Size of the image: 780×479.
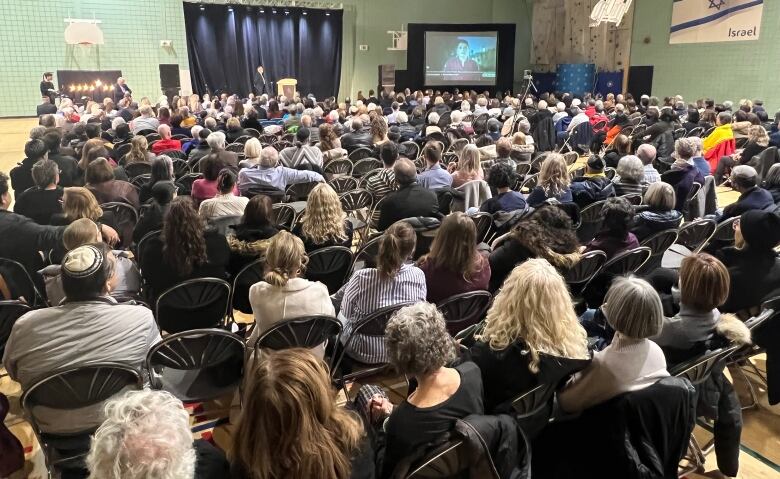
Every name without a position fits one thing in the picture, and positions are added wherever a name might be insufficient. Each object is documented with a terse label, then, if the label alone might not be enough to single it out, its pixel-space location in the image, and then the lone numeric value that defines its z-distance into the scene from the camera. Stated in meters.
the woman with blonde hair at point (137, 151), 7.47
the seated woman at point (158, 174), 5.71
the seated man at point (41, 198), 5.33
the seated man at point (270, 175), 6.37
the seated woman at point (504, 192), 5.25
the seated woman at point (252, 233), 4.16
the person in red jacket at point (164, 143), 8.66
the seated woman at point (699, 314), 2.72
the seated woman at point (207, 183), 5.78
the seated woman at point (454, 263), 3.54
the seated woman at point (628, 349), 2.42
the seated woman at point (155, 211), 4.75
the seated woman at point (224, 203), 5.01
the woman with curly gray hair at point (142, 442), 1.49
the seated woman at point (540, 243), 3.87
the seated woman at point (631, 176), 5.96
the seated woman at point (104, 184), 5.77
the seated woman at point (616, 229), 4.14
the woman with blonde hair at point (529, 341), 2.47
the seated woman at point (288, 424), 1.65
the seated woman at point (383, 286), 3.31
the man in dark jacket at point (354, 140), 9.56
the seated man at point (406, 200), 5.33
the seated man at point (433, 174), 6.54
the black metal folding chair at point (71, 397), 2.42
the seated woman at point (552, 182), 5.47
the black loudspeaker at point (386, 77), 21.16
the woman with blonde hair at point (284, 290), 3.16
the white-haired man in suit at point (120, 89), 16.12
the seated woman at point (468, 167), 6.68
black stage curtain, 18.75
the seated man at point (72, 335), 2.57
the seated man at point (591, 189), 5.67
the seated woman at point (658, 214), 4.70
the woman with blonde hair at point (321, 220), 4.36
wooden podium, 19.11
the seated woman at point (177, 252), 3.78
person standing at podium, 20.01
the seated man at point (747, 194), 5.07
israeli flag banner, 14.48
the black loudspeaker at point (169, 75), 17.72
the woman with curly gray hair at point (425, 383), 2.04
